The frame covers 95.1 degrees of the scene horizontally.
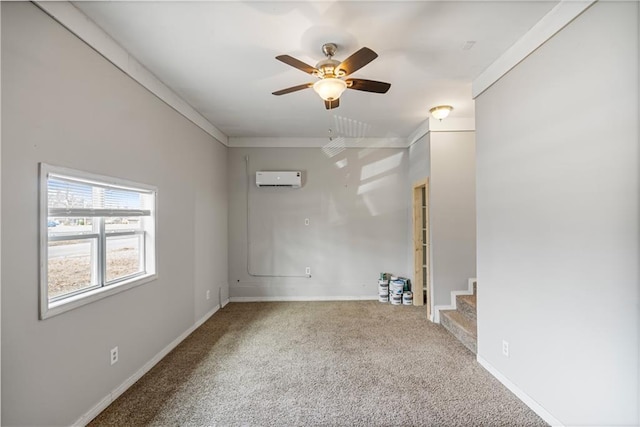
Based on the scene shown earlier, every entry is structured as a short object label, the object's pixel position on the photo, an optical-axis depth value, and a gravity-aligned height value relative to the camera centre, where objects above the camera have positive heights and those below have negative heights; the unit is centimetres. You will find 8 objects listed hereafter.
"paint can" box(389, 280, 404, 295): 473 -115
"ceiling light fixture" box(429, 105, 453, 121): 364 +132
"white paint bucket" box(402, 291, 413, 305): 470 -133
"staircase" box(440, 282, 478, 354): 310 -125
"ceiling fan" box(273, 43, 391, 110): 206 +105
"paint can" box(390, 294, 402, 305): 473 -135
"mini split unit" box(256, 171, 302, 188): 490 +63
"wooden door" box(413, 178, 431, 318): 467 -47
